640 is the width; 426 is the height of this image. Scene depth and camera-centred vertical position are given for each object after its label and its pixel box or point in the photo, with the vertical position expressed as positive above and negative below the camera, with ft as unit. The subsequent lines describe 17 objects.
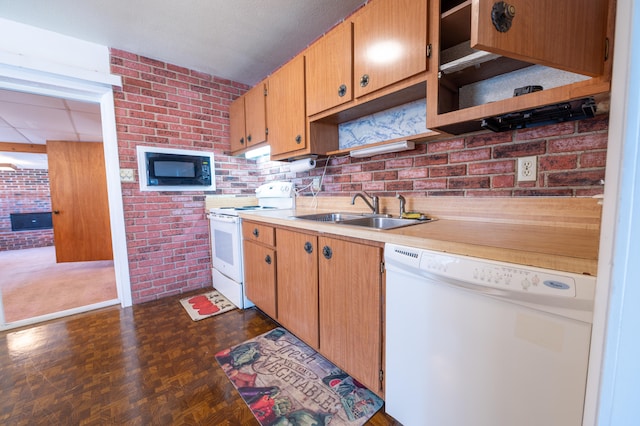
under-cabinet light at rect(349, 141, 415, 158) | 4.73 +0.84
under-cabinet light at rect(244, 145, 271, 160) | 8.51 +1.46
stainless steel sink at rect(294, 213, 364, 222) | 5.81 -0.61
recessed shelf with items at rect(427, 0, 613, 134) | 2.35 +1.55
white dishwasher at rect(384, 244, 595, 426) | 2.12 -1.54
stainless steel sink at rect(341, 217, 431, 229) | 5.08 -0.65
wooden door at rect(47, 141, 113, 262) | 12.17 -0.34
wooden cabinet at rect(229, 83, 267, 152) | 7.66 +2.41
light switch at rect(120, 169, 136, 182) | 7.65 +0.57
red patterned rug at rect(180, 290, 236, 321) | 7.20 -3.45
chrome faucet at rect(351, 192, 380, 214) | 5.73 -0.31
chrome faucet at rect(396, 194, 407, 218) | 5.12 -0.26
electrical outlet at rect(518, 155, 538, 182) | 3.78 +0.30
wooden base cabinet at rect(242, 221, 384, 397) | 3.74 -1.86
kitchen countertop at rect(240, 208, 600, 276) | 2.19 -0.57
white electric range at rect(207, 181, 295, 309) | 7.35 -1.49
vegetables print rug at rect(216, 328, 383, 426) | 3.89 -3.45
